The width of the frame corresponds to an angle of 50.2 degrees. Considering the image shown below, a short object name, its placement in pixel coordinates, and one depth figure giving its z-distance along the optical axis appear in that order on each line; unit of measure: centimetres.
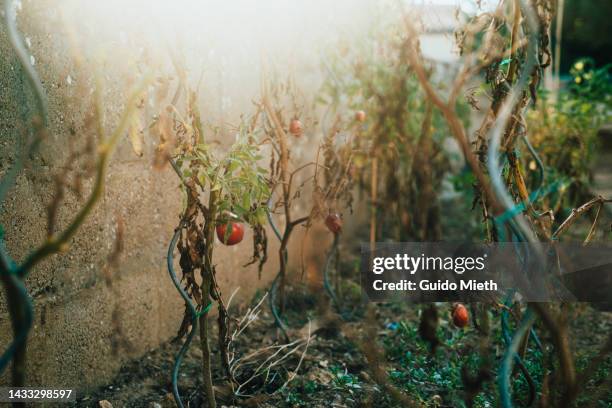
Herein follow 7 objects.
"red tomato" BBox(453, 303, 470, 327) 216
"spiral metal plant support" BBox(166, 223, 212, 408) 169
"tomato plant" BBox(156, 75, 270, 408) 169
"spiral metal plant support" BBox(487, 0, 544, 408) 102
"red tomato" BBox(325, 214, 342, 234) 249
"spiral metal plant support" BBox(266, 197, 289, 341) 239
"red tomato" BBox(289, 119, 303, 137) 233
